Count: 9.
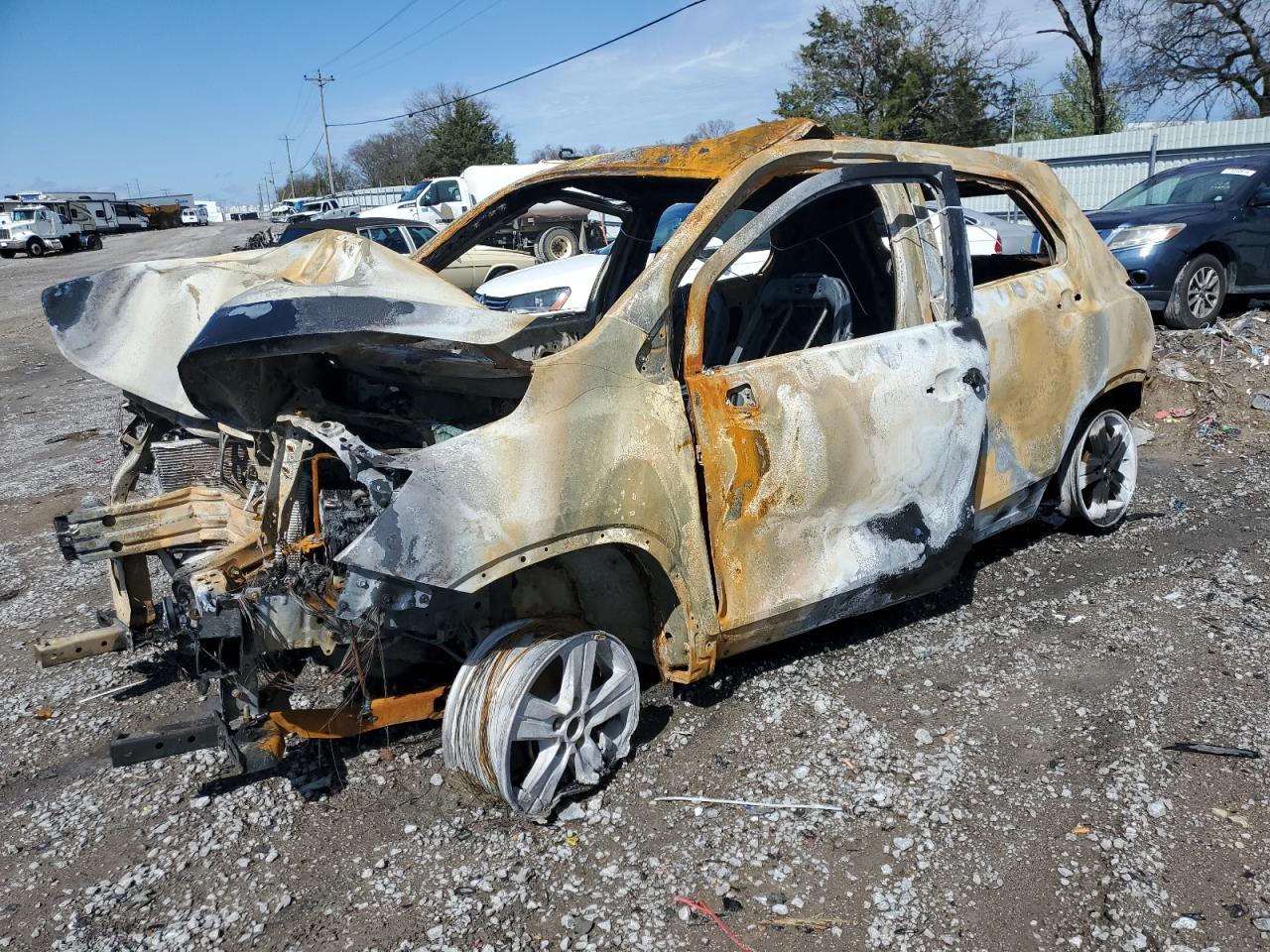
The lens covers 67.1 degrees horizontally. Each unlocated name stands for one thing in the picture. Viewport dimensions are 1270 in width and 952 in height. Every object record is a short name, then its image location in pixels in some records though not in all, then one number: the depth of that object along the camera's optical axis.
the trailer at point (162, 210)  58.43
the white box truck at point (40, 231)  34.25
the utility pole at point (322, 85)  53.80
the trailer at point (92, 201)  42.94
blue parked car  9.05
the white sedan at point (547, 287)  8.31
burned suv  2.82
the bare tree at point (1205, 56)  27.33
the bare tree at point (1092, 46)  28.20
